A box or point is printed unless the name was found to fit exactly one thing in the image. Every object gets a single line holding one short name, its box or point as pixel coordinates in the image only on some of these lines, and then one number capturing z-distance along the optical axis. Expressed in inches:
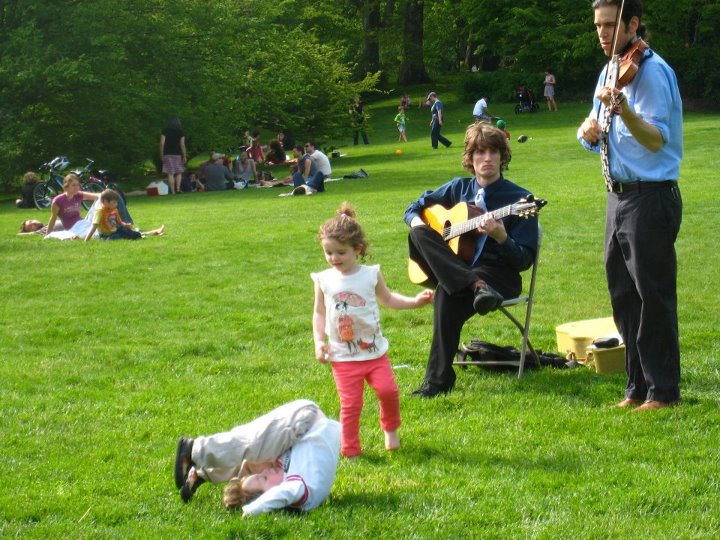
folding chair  286.2
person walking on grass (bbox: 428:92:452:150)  1409.9
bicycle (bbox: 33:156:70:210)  939.3
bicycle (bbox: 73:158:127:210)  868.4
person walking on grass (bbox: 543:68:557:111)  1830.7
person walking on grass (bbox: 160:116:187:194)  1058.1
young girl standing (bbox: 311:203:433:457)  223.3
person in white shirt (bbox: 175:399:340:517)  191.9
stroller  1830.7
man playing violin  231.5
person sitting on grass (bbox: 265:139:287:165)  1347.8
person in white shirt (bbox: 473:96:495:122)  1368.4
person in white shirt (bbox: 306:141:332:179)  976.3
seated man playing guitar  274.2
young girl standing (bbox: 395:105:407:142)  1610.5
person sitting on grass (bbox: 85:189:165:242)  647.8
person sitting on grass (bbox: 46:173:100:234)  681.6
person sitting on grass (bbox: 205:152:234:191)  1071.6
